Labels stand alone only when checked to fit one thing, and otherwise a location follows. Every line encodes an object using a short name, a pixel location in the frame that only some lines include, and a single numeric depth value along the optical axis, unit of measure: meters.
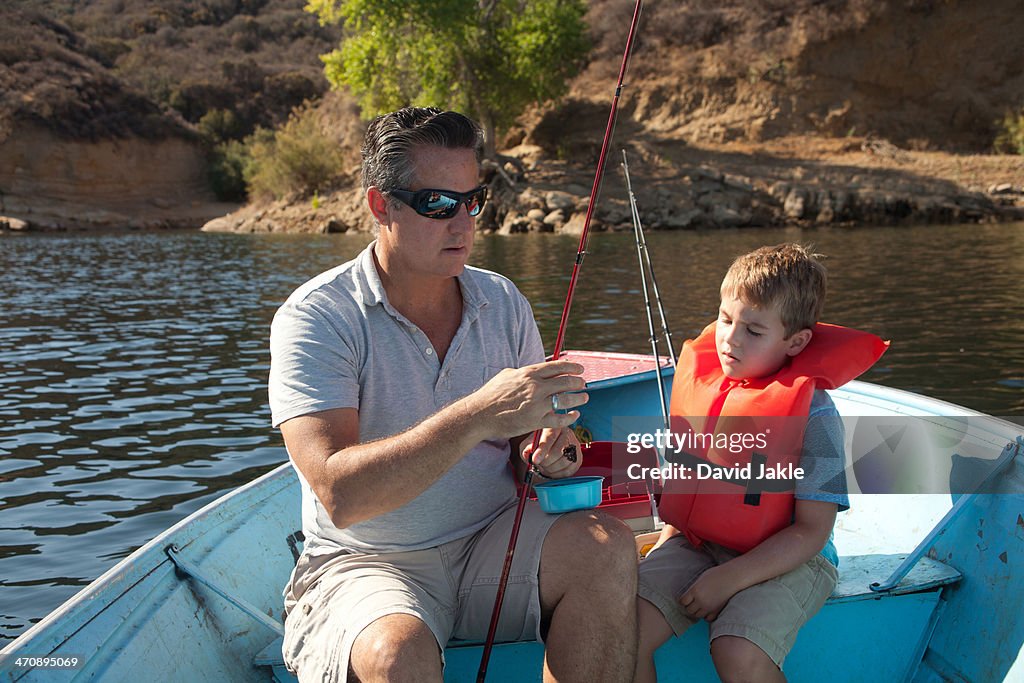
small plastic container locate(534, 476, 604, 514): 2.55
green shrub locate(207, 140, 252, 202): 42.75
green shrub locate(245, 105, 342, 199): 37.47
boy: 2.54
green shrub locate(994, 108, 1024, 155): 29.19
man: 2.21
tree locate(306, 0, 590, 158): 31.25
